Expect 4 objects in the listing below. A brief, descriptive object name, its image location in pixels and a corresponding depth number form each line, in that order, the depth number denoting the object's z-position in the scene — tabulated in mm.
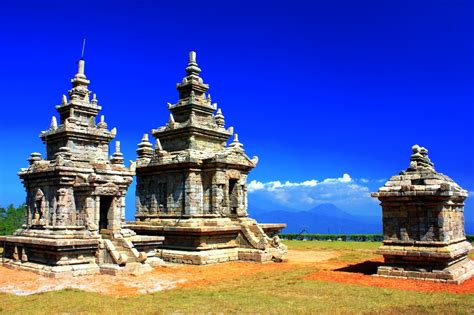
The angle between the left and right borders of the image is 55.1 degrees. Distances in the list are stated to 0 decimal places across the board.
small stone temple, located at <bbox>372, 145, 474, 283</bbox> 17297
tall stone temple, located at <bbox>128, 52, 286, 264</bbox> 25719
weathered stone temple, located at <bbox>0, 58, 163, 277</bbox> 20500
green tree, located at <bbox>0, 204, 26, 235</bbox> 42281
